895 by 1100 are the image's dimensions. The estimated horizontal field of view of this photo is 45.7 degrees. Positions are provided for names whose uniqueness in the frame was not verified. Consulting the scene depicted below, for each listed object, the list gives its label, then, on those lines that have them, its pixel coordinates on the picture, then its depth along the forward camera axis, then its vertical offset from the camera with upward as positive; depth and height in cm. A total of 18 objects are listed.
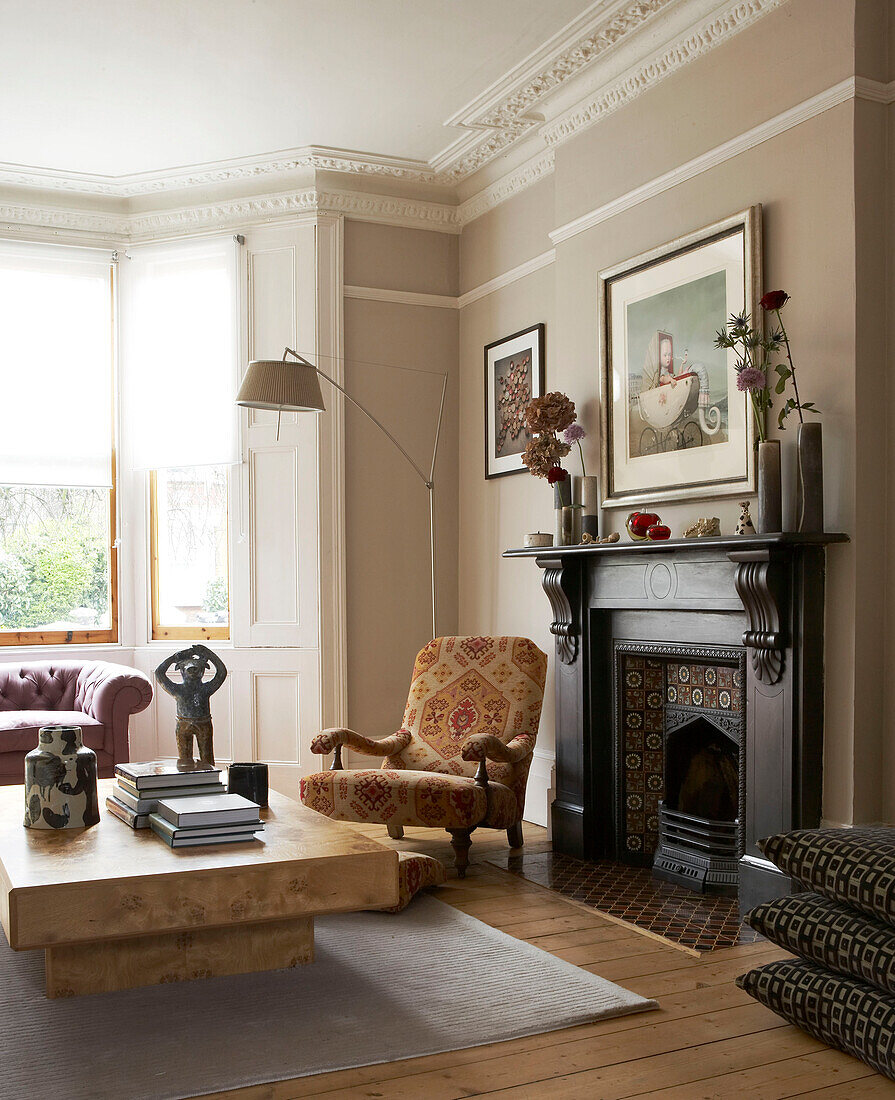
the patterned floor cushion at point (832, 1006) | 234 -105
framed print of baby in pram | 371 +73
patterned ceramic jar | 292 -60
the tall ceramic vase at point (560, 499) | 450 +27
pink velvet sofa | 482 -68
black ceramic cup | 326 -67
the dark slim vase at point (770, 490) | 338 +23
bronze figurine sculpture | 343 -43
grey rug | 234 -113
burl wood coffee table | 237 -78
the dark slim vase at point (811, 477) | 328 +26
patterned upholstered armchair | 401 -78
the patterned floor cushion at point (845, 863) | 240 -72
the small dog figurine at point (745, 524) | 352 +13
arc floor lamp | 431 +72
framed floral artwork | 522 +87
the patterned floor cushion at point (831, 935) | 237 -89
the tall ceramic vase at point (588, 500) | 438 +26
